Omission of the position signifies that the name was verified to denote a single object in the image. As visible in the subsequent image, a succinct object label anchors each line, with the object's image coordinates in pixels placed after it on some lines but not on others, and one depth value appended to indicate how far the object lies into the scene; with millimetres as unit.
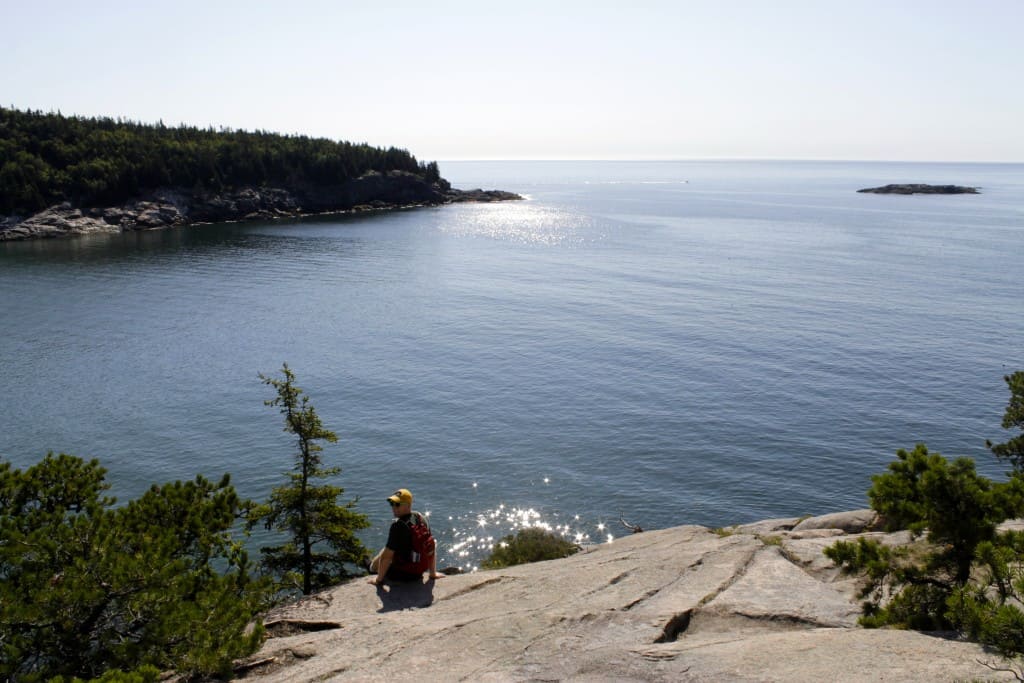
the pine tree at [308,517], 23391
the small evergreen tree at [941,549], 9688
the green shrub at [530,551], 23891
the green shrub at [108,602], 11570
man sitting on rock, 14549
